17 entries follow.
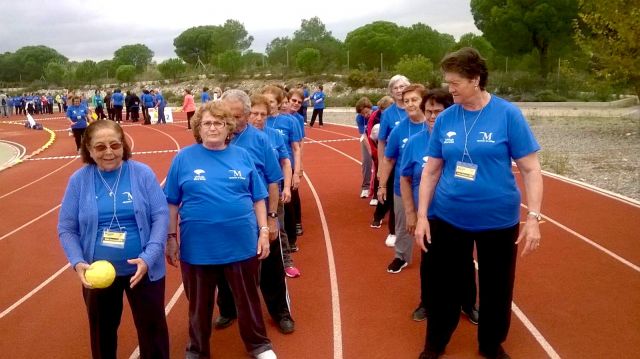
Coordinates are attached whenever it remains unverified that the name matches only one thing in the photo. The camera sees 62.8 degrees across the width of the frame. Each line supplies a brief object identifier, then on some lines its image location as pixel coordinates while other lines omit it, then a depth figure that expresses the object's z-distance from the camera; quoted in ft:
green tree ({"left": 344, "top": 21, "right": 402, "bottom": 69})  171.12
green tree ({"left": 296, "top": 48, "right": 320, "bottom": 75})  160.66
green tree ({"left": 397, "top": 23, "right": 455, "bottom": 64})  161.27
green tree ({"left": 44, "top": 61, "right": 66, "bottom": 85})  228.22
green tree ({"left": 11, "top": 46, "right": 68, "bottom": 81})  305.73
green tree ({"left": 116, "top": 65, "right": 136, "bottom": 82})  206.18
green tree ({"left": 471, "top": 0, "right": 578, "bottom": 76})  106.32
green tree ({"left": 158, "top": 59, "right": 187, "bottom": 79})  199.82
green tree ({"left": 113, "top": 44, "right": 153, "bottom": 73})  302.31
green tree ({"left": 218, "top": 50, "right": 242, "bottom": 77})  181.98
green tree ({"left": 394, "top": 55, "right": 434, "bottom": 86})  96.22
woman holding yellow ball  9.21
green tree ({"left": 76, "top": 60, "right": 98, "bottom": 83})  218.59
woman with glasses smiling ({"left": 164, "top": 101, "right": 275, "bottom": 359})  9.95
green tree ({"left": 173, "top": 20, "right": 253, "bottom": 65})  260.42
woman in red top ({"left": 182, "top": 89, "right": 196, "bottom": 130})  67.67
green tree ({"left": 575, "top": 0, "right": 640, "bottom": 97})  42.47
